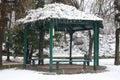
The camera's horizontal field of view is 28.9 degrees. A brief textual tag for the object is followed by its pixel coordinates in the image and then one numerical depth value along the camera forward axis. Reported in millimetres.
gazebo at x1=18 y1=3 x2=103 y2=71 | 12936
